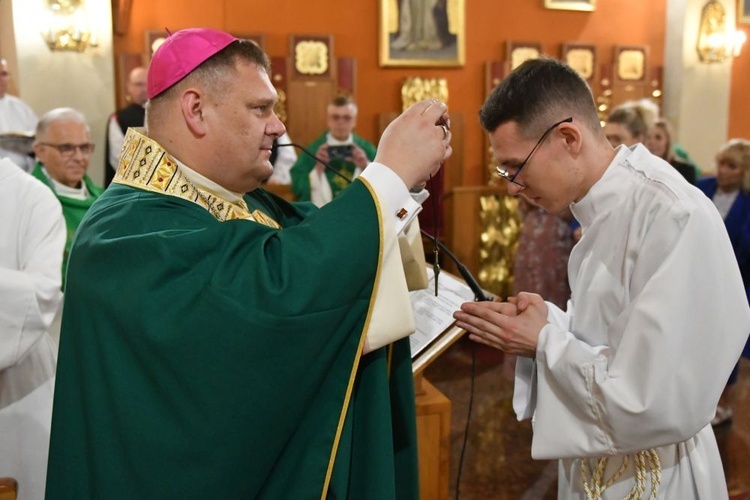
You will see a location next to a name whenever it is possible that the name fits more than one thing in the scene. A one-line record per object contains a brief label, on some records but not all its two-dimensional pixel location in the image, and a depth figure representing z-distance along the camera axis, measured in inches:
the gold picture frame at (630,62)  358.6
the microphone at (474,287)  78.1
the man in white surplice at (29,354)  108.7
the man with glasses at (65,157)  152.7
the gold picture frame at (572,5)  345.4
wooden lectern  105.2
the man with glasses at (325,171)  227.0
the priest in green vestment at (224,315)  55.9
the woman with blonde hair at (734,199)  176.9
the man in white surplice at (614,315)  59.2
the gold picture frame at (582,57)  350.3
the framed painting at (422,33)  322.7
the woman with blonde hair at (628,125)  164.6
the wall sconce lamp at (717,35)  352.8
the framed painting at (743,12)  369.4
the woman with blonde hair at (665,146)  189.3
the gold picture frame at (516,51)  339.6
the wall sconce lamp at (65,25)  256.7
